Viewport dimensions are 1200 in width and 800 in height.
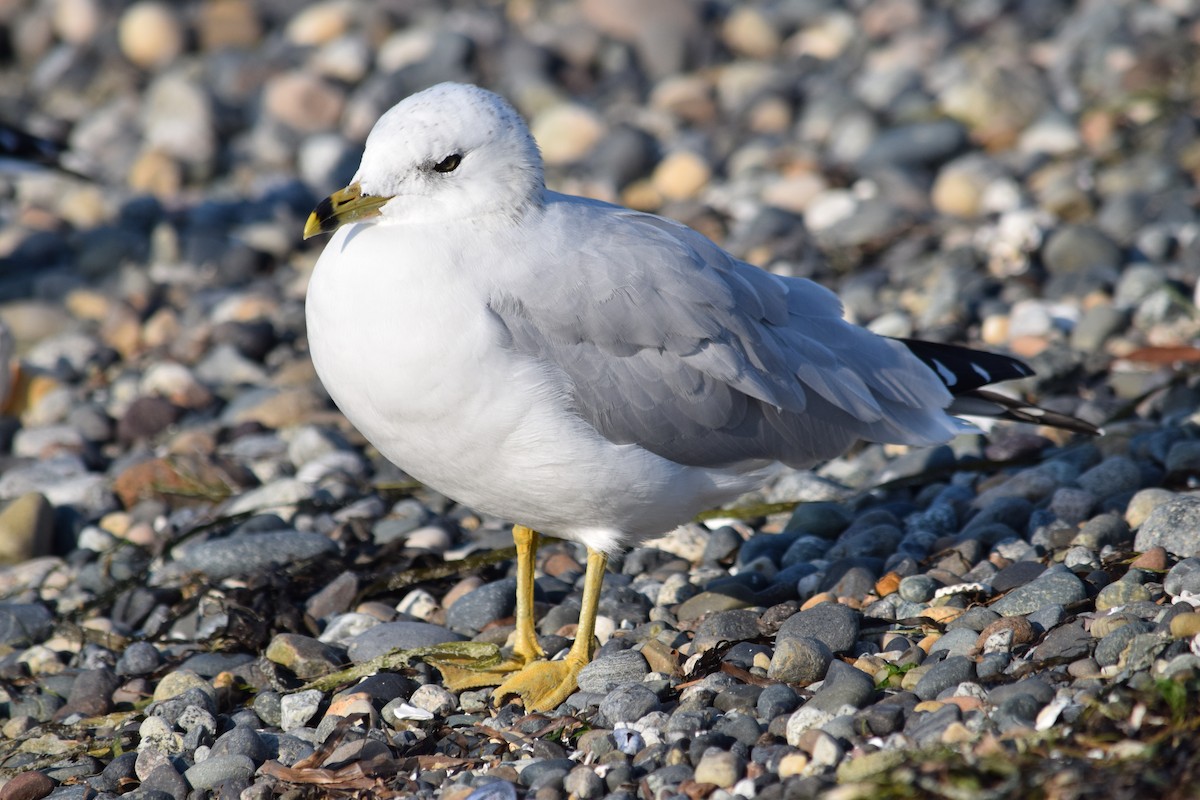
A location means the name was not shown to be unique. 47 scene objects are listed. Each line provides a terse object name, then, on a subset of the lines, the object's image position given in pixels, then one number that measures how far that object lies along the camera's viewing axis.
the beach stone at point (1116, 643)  7.47
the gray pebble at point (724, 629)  8.78
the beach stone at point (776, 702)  7.71
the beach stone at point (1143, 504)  9.66
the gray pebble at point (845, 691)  7.58
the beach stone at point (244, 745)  8.13
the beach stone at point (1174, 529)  8.84
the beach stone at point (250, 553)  10.70
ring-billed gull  8.00
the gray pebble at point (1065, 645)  7.62
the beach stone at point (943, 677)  7.62
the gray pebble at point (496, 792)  7.16
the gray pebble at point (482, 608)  9.94
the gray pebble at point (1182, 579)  8.05
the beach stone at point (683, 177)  18.34
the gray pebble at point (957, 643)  8.11
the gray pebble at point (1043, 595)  8.43
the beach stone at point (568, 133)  19.64
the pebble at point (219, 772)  7.89
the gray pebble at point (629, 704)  7.99
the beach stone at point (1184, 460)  10.36
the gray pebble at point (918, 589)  9.05
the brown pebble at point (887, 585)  9.30
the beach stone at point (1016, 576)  8.92
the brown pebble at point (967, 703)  7.21
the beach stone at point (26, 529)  11.60
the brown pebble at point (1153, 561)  8.66
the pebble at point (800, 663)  8.14
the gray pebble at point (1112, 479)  10.27
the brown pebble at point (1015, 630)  8.07
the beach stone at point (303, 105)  21.47
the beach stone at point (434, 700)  8.63
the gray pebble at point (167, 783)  7.90
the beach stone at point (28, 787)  8.11
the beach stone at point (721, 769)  7.03
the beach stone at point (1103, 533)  9.38
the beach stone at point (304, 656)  9.35
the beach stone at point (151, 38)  23.75
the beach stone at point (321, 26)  23.61
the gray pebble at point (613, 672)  8.65
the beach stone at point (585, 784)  7.20
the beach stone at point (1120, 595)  8.23
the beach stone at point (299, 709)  8.66
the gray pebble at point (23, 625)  10.34
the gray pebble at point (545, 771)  7.36
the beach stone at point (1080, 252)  14.48
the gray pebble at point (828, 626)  8.46
